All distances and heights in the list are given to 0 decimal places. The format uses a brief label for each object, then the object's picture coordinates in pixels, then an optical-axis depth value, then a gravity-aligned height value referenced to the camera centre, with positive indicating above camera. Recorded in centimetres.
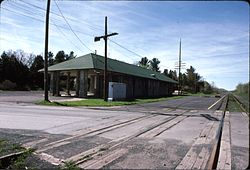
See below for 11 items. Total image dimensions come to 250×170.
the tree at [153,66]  6486 +779
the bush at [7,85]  3890 +77
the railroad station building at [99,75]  2492 +210
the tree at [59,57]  6096 +1004
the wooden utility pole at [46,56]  1689 +282
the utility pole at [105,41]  1786 +435
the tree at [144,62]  6402 +885
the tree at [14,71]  4211 +383
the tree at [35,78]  4559 +254
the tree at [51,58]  6251 +1009
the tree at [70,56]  6505 +1097
